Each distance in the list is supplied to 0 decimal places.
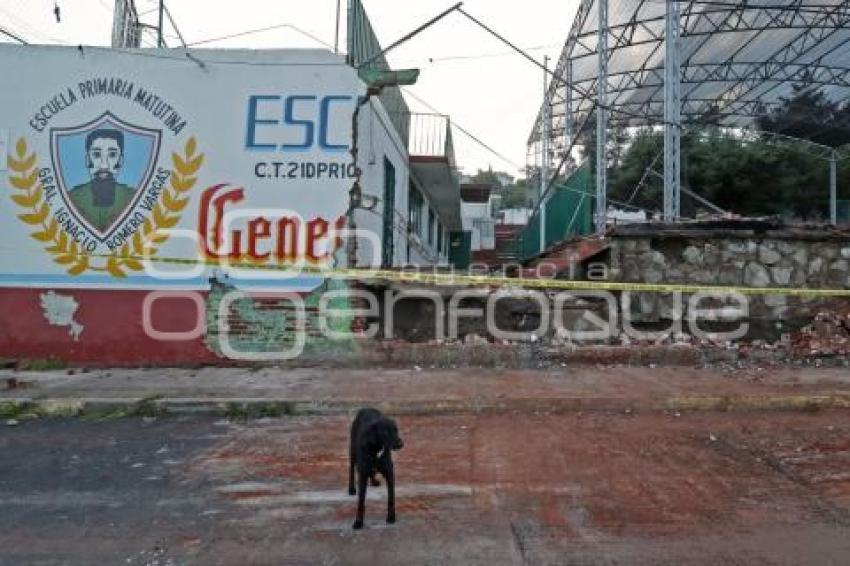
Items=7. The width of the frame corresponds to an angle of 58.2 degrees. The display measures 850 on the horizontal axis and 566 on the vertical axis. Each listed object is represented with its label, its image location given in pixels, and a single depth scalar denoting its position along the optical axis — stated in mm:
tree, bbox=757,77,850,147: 25812
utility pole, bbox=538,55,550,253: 22427
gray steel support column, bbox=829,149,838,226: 21909
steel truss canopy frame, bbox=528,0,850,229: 21375
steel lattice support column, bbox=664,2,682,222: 13328
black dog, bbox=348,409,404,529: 4332
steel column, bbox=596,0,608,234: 13898
